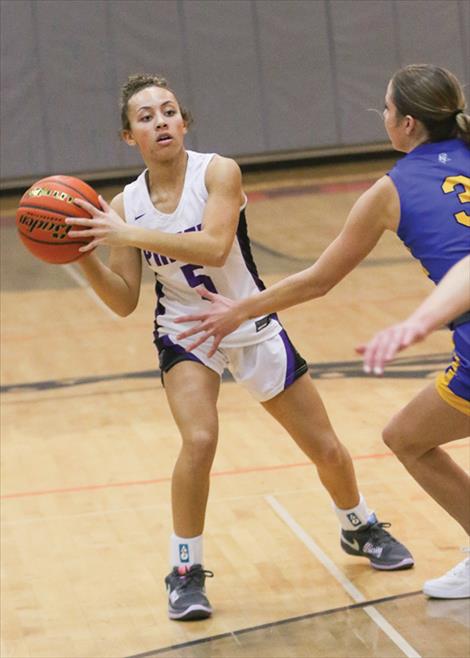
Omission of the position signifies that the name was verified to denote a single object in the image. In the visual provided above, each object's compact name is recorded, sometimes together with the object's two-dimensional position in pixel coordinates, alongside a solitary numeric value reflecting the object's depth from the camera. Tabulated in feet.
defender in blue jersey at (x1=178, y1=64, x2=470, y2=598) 21.87
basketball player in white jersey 26.10
